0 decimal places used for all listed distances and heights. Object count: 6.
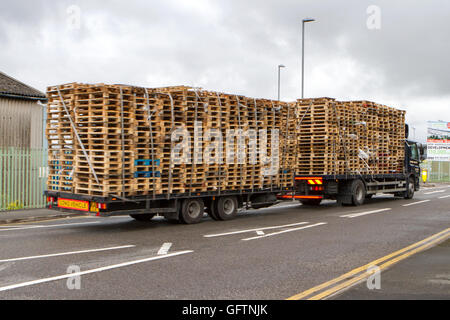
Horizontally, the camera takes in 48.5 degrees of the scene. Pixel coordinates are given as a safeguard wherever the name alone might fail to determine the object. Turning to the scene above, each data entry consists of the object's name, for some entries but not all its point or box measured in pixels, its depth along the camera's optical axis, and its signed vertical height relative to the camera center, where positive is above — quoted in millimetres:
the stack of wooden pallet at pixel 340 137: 18047 +962
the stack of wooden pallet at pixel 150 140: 11000 +487
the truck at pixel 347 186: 18141 -936
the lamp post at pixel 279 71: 37981 +7155
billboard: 50188 +2279
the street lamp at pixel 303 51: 29653 +6699
